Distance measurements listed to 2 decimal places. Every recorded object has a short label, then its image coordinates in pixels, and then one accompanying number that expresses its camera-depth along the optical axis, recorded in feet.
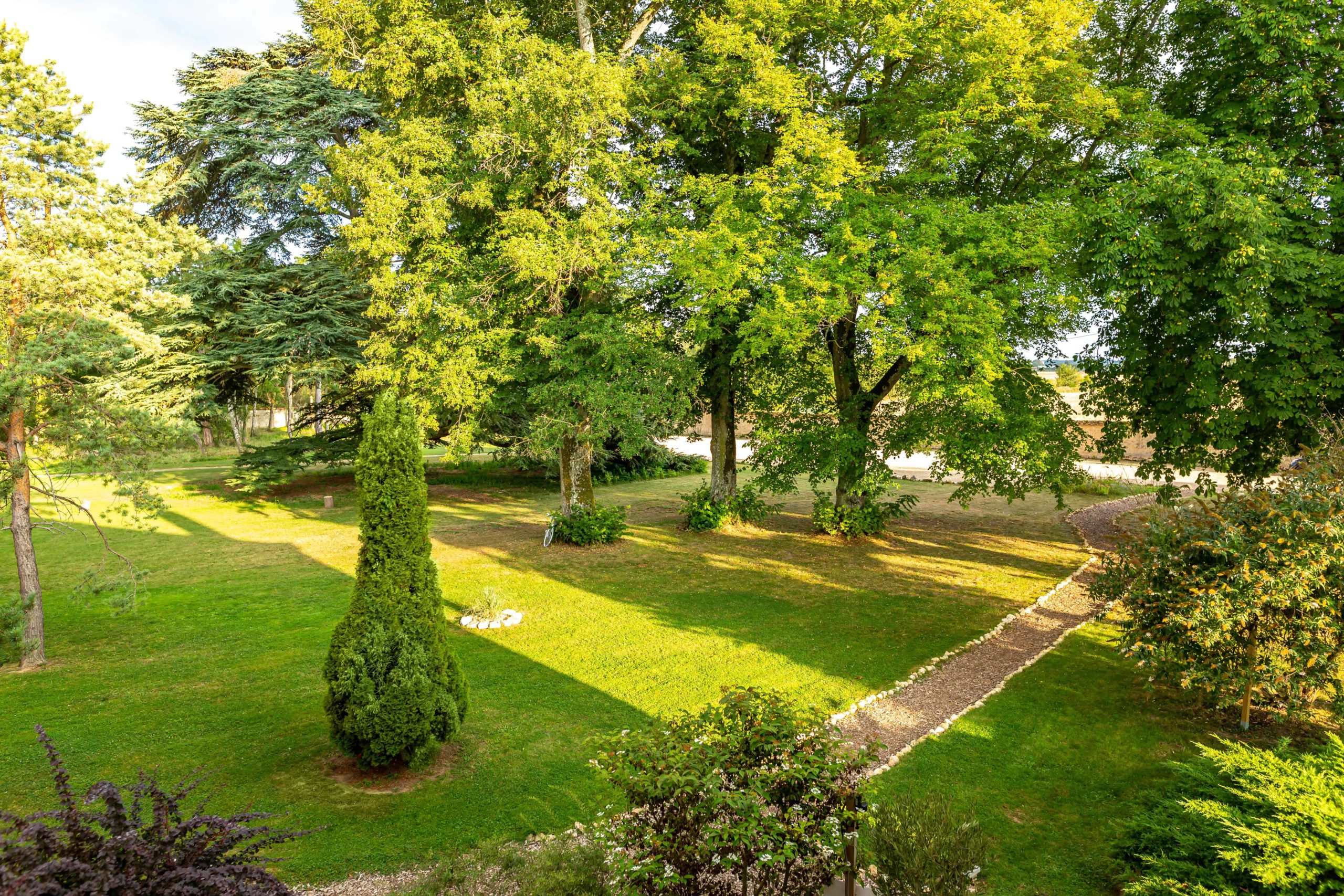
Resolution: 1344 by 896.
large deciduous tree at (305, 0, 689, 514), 45.91
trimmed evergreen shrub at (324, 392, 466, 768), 20.24
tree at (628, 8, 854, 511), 44.14
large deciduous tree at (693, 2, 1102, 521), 39.42
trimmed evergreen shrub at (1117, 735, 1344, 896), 11.89
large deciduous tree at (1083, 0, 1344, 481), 32.32
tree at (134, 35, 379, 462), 70.23
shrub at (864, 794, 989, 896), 14.17
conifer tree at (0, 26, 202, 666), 27.73
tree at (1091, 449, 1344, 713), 20.31
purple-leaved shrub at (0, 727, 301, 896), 9.98
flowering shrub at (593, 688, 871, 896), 13.60
